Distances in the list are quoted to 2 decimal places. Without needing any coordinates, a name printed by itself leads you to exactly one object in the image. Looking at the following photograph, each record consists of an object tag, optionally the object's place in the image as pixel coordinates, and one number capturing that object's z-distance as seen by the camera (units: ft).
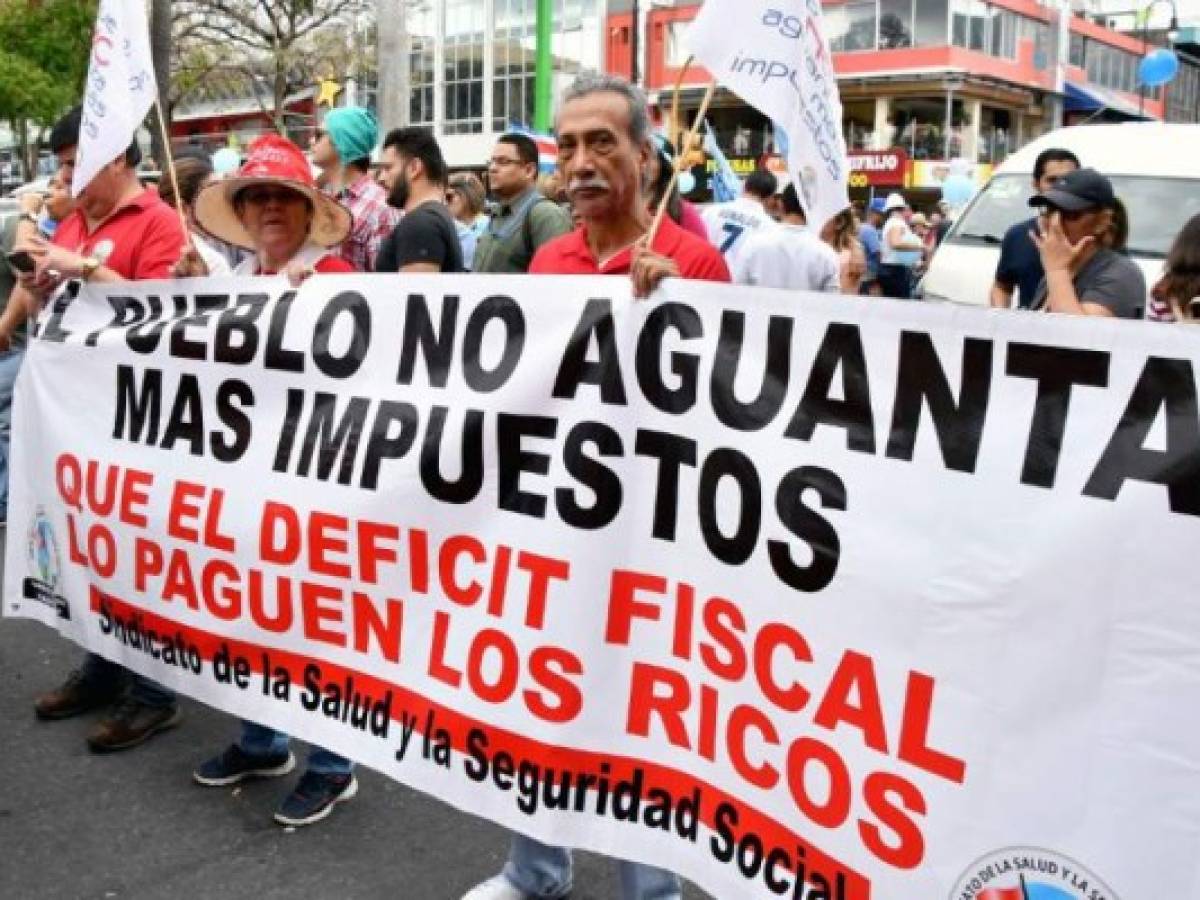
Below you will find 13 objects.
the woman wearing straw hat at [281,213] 11.46
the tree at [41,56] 95.25
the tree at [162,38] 41.32
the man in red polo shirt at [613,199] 8.77
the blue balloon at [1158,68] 59.88
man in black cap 13.25
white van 24.63
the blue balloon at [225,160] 38.63
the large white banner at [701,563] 6.25
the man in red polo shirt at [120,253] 12.32
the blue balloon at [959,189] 54.80
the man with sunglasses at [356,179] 18.20
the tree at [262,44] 100.22
